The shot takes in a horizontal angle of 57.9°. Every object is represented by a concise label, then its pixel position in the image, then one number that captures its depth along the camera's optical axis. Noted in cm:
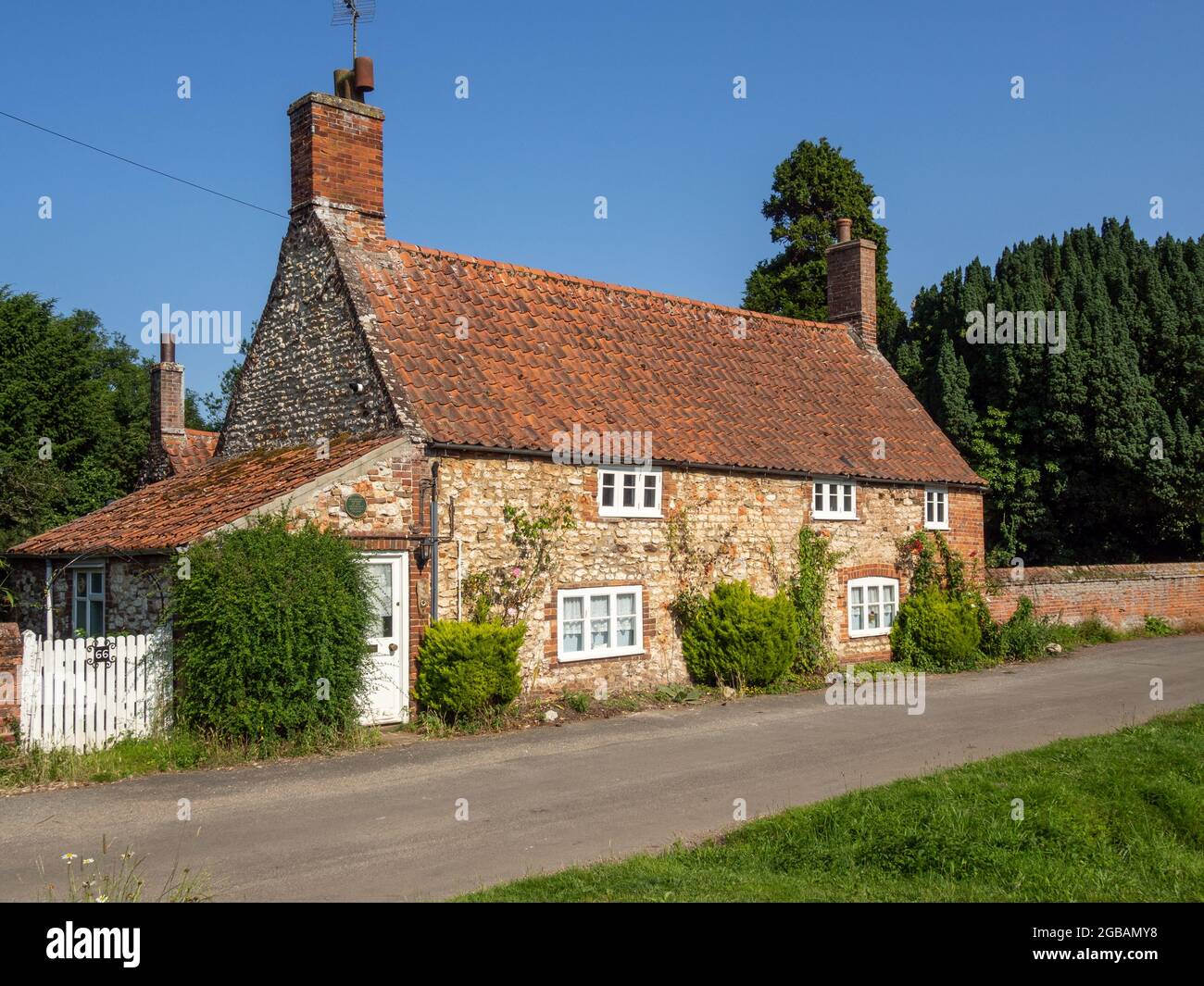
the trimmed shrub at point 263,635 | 1260
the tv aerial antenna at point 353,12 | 1867
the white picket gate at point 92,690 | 1202
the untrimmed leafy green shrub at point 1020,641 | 2303
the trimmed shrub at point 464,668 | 1467
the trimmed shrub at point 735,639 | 1816
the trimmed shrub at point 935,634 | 2158
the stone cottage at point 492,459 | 1505
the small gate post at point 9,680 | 1161
